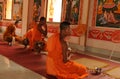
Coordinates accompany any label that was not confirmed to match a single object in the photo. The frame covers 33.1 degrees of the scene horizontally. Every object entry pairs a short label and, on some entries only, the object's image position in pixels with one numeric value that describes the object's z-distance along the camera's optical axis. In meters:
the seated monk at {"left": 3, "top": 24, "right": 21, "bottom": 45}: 8.18
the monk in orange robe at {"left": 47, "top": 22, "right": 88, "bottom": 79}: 3.52
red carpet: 4.67
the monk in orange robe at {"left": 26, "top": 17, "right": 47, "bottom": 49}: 6.71
